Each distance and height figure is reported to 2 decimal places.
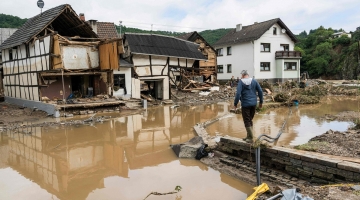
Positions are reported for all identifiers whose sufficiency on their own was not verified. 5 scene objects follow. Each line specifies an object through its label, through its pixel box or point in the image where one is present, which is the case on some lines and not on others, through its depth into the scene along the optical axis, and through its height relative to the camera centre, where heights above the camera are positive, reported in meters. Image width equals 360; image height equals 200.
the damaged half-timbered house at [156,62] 22.47 +1.71
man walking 7.14 -0.43
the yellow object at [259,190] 5.33 -2.22
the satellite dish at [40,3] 19.38 +5.71
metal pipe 6.19 -2.01
